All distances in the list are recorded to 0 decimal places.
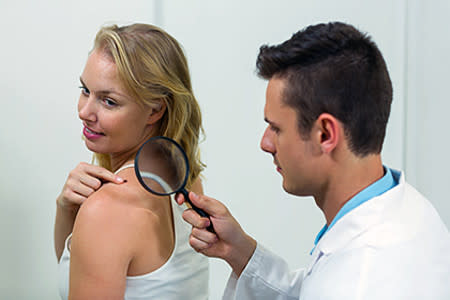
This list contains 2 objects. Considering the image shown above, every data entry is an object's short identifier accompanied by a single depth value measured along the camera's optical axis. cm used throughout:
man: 110
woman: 128
